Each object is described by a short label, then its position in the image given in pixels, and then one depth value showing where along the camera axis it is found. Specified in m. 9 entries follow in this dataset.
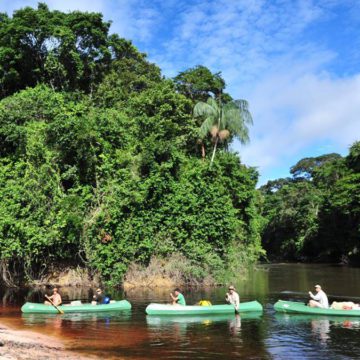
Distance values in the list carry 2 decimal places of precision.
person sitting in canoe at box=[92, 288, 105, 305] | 19.30
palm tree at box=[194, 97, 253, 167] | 33.38
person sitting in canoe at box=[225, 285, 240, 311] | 18.50
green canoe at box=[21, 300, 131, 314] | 18.43
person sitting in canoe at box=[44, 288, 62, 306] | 18.95
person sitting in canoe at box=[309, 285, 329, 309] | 18.15
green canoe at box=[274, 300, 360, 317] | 17.33
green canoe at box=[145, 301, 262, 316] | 17.98
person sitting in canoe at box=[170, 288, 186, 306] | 18.49
